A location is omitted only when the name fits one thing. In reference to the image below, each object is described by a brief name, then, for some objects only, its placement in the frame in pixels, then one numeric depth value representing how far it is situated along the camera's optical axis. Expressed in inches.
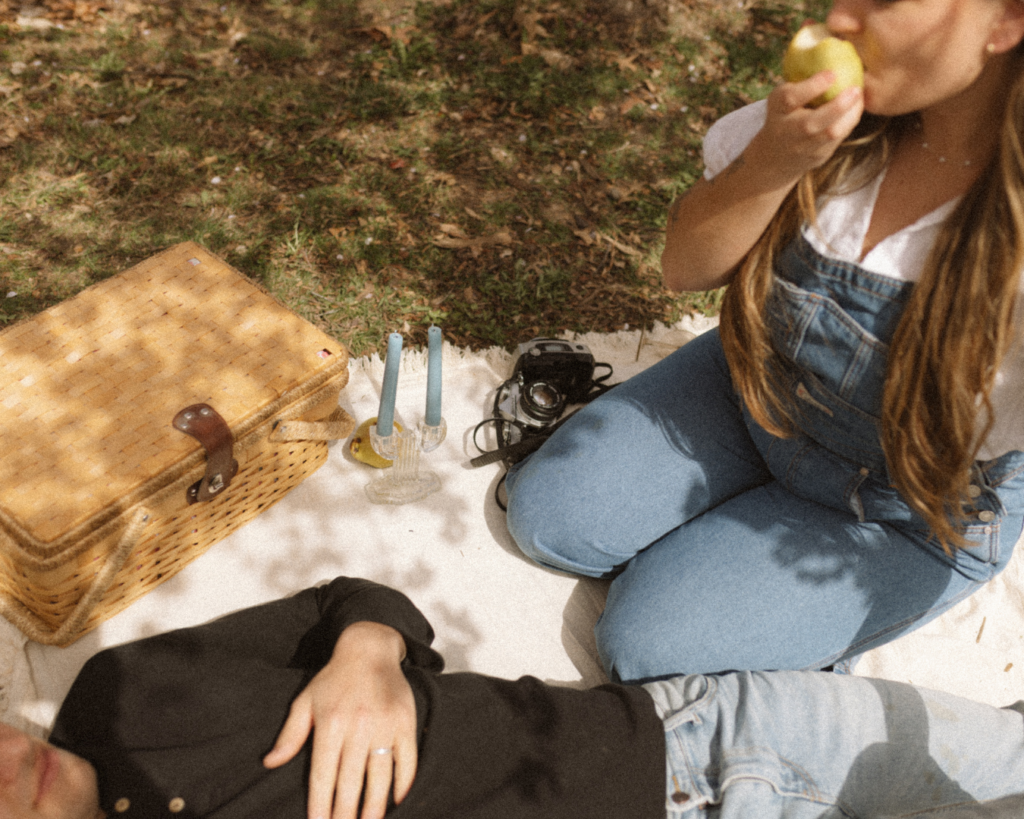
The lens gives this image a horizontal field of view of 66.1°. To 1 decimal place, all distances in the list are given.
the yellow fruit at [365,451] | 102.7
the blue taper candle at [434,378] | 84.4
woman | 55.7
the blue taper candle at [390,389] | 84.0
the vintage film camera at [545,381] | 108.0
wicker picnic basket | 73.3
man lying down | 59.7
